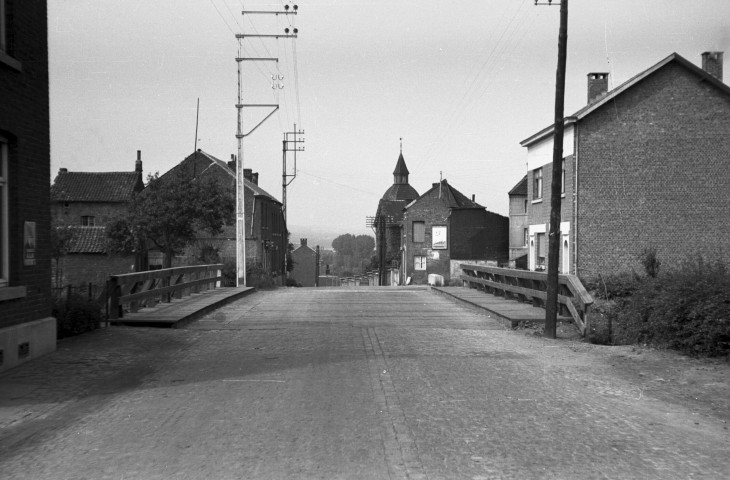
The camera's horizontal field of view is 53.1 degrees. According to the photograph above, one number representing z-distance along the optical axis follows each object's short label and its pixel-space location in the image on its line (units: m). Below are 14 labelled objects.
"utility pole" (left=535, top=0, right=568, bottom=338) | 13.30
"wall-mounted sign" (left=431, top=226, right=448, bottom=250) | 68.75
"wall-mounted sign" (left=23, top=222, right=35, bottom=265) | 9.80
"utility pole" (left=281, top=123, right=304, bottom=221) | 58.81
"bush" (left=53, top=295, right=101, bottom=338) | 11.95
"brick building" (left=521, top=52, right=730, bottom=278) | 29.14
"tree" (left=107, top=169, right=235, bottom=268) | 39.84
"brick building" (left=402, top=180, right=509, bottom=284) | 62.34
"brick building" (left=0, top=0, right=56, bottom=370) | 9.40
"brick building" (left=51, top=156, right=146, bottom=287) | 53.10
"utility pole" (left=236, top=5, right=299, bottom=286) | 29.47
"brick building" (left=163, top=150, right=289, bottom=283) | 53.47
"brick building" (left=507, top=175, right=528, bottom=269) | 53.47
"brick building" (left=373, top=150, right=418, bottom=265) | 85.88
